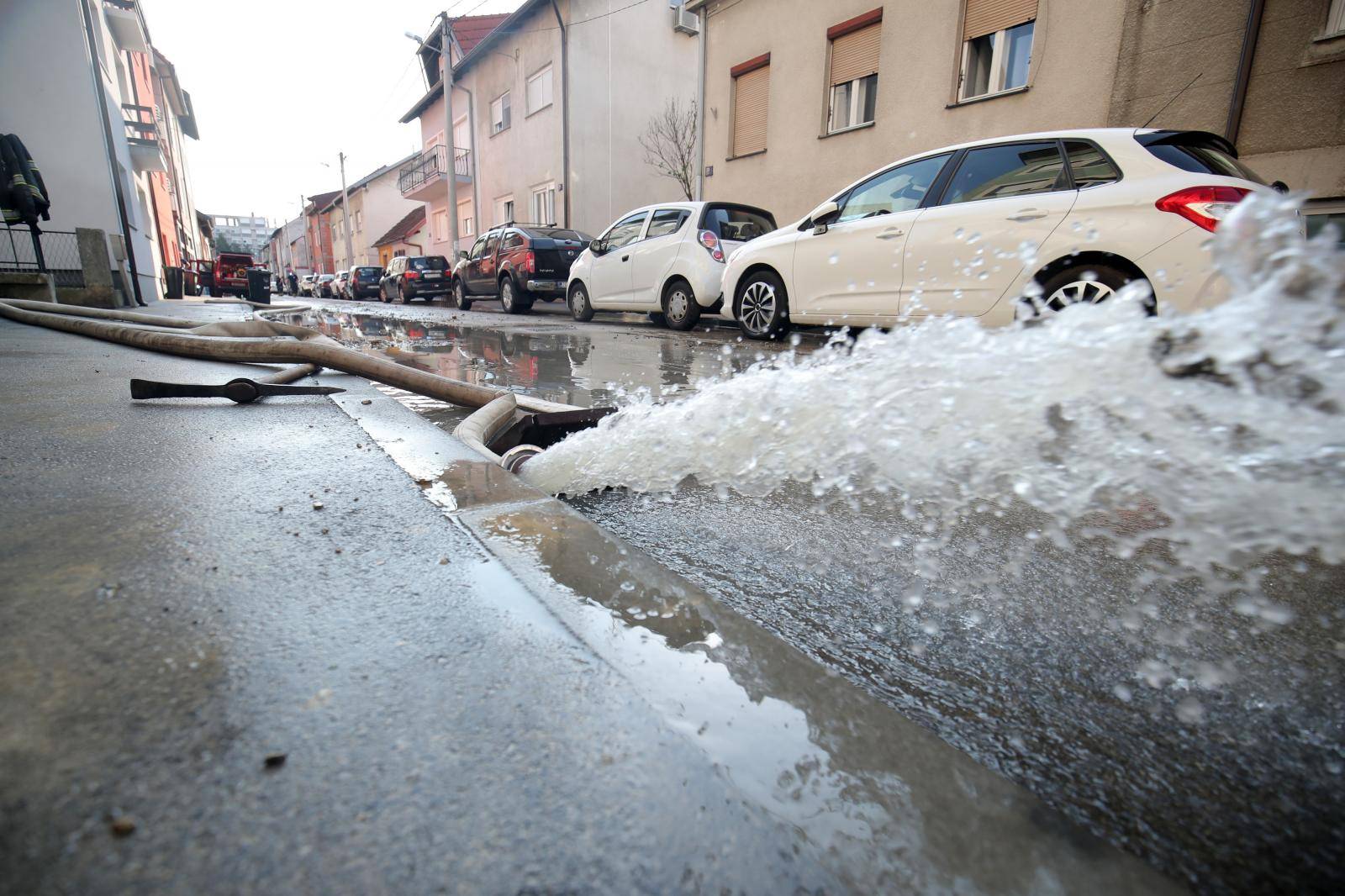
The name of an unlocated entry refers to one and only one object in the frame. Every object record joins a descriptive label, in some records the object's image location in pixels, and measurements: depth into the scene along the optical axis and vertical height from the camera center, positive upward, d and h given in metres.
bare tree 16.48 +4.03
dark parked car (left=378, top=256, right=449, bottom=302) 20.84 +0.38
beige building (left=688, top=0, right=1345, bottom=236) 6.83 +2.86
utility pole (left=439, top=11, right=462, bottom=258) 22.94 +5.71
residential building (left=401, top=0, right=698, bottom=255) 19.47 +5.72
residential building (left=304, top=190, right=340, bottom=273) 54.72 +4.58
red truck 25.39 +0.48
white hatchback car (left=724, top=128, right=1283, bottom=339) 4.11 +0.49
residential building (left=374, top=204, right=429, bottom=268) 36.75 +2.84
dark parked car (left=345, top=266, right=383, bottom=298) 27.11 +0.33
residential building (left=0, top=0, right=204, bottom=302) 12.65 +3.15
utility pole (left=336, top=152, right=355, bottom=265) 44.16 +5.10
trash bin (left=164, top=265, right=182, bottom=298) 22.02 +0.09
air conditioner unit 20.27 +8.06
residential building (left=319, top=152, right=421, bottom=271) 42.31 +5.11
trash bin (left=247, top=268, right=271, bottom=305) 21.08 +0.05
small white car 8.57 +0.50
